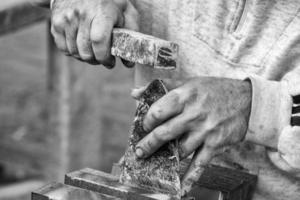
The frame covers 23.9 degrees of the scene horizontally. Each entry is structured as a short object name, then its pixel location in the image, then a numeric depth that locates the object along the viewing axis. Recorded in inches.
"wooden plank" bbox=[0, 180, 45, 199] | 178.9
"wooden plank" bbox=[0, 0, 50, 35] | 141.5
